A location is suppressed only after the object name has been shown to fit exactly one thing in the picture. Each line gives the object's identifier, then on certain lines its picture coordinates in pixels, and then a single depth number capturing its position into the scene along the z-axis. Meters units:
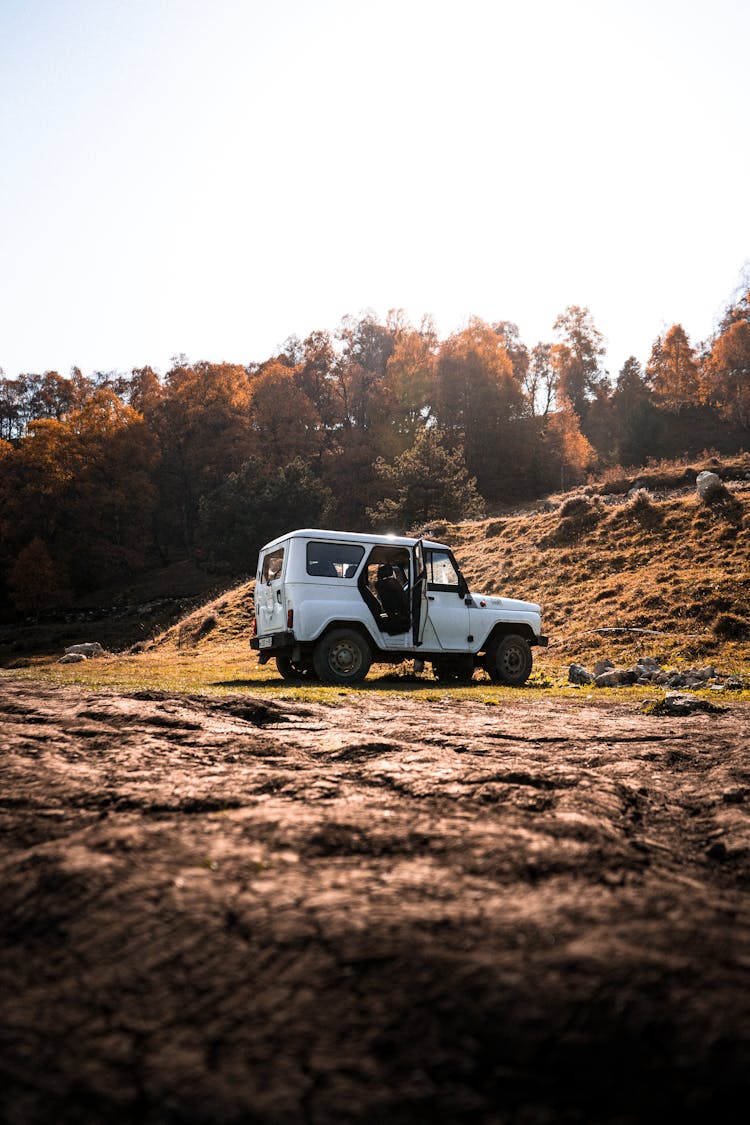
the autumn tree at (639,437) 44.78
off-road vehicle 11.12
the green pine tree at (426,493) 31.20
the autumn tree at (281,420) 49.16
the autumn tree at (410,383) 49.59
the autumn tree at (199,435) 48.34
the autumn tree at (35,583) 40.66
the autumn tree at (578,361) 60.44
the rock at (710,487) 19.73
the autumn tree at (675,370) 53.56
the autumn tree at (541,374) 58.81
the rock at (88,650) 22.48
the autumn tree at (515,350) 58.66
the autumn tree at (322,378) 53.47
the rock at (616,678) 11.06
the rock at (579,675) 11.62
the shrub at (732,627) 13.85
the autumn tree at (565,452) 47.00
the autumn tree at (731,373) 50.53
